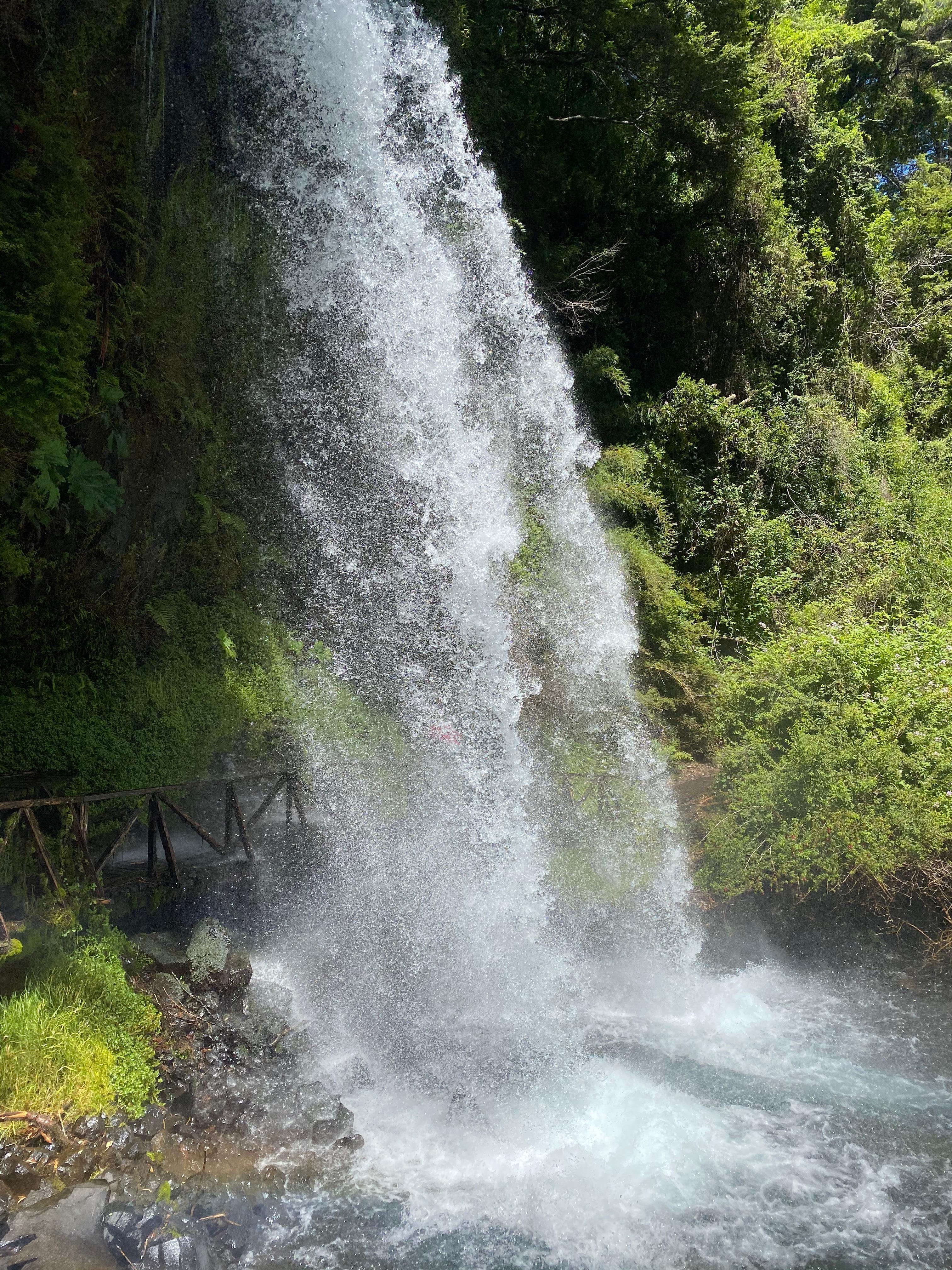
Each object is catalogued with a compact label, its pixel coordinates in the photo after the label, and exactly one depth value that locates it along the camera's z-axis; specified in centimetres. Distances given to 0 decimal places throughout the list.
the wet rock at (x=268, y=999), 664
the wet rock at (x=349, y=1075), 608
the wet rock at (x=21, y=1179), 471
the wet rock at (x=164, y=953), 667
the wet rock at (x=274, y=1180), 513
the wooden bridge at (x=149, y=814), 625
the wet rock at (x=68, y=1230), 433
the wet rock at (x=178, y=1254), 445
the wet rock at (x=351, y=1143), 548
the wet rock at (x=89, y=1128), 517
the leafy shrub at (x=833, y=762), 807
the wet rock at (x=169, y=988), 645
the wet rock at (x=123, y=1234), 445
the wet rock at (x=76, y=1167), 490
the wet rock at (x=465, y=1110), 575
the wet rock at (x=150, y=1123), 534
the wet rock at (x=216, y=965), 666
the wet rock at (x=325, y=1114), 557
